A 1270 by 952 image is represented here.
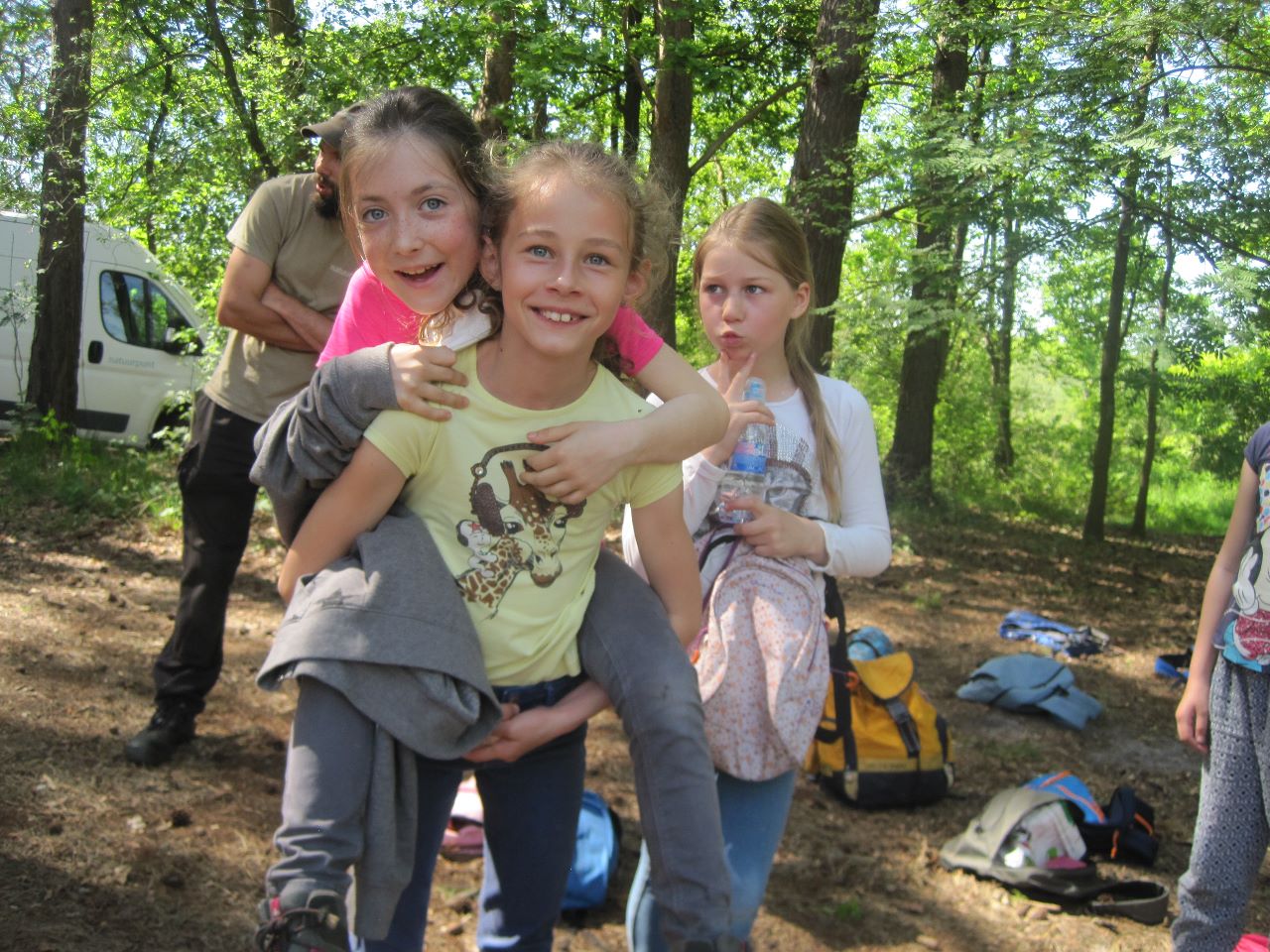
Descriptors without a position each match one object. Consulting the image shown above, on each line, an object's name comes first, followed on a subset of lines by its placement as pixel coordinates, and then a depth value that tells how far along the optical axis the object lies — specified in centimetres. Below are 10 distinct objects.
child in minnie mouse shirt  244
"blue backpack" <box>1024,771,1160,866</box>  393
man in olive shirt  321
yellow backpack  428
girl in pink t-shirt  164
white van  1012
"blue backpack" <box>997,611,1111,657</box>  679
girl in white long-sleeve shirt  211
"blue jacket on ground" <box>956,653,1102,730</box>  545
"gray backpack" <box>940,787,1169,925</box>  353
